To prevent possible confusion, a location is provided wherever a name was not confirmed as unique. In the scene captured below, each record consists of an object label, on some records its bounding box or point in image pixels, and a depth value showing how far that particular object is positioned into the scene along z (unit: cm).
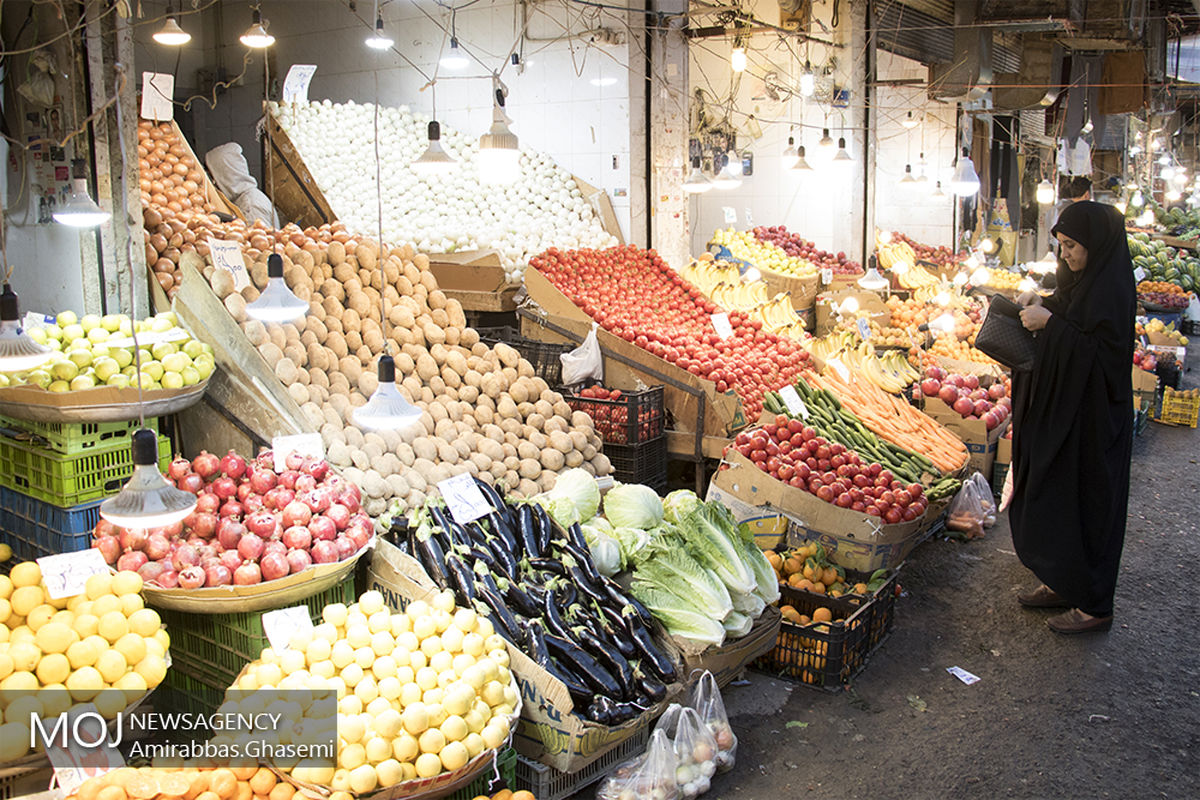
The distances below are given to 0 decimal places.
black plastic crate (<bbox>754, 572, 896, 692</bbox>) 449
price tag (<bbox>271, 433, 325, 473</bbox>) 423
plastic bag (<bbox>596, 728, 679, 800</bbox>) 341
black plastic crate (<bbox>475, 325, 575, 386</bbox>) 721
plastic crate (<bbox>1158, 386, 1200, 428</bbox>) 1055
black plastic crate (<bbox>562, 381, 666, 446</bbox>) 636
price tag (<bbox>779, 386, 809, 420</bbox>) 663
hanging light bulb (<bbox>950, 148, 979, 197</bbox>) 1005
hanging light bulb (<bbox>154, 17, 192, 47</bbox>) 686
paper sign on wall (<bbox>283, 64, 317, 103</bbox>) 887
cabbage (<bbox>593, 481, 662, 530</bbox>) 487
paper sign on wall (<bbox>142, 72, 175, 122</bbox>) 633
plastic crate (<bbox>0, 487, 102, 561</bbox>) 400
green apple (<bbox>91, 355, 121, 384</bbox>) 406
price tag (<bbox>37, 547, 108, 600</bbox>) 307
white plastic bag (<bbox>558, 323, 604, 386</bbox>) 697
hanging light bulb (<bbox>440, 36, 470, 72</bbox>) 843
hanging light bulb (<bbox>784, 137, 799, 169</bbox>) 1117
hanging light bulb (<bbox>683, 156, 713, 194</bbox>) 870
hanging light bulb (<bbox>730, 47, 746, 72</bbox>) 1002
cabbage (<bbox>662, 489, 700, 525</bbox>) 486
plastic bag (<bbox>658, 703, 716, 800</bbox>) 354
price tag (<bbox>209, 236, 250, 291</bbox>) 500
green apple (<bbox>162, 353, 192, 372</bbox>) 431
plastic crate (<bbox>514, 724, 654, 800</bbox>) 340
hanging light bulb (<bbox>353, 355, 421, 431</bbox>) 344
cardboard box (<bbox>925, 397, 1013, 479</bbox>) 755
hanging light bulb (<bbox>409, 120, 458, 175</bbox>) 510
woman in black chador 493
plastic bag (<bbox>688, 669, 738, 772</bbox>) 376
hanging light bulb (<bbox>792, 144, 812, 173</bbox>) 1054
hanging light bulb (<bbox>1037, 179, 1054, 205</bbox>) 1518
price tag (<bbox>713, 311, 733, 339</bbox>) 820
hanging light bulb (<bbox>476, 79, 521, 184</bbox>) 512
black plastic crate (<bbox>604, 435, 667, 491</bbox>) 639
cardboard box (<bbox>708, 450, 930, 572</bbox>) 530
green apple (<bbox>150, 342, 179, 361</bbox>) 439
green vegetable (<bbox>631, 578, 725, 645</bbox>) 396
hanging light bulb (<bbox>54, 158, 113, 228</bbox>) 445
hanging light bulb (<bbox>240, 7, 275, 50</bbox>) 737
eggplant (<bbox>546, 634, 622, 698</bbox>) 358
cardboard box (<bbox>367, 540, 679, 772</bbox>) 337
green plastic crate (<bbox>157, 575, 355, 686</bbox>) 359
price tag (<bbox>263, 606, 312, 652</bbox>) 336
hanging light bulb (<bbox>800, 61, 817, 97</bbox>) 1135
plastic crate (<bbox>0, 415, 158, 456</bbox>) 398
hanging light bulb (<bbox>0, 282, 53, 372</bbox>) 301
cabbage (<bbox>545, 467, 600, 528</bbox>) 501
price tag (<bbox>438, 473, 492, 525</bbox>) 414
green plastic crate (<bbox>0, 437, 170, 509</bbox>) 398
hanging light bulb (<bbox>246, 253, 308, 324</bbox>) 382
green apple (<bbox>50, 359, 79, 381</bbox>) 399
